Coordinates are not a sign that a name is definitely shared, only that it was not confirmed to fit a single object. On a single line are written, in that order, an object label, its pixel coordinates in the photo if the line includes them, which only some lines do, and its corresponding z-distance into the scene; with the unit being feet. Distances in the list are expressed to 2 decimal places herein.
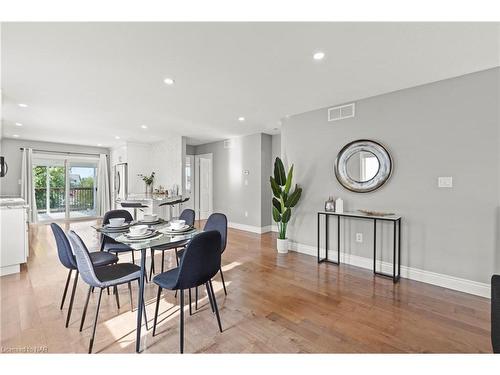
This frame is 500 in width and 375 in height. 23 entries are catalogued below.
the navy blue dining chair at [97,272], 5.58
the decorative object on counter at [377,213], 10.42
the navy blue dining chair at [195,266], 5.53
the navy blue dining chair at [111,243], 9.15
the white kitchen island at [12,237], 10.32
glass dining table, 5.84
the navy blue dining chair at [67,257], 6.64
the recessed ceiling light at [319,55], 7.28
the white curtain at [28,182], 22.08
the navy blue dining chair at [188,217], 10.03
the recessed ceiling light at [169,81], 9.18
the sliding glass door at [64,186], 23.93
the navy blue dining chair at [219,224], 8.86
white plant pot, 13.78
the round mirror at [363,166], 10.75
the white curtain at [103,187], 27.17
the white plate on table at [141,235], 6.65
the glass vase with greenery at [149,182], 23.44
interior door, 23.89
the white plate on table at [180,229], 7.36
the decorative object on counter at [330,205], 11.90
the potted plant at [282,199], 13.29
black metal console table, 9.77
